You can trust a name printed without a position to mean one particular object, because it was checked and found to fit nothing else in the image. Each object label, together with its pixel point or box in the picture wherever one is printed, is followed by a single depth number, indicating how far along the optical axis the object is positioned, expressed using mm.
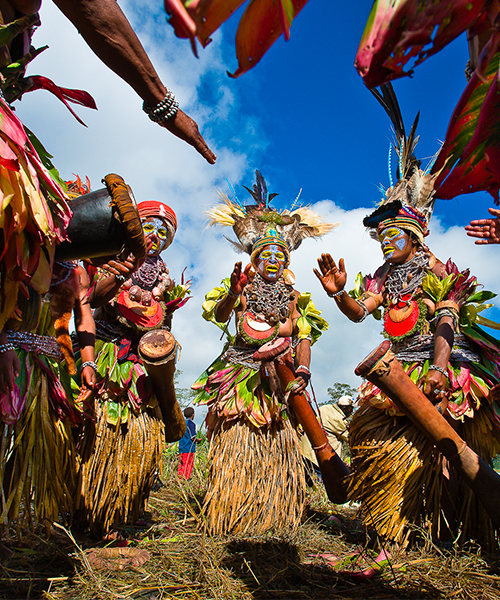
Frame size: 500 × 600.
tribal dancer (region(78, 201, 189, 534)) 2771
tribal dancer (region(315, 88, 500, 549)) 2762
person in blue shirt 5125
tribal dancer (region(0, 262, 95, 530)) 1653
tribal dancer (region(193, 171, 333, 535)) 3209
